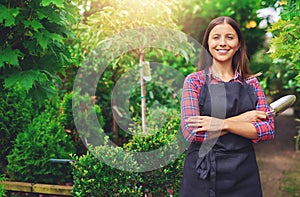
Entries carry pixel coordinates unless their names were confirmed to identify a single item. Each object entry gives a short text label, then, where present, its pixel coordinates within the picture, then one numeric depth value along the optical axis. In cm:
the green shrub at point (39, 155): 452
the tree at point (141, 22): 411
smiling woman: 249
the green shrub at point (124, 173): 337
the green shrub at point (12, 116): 468
